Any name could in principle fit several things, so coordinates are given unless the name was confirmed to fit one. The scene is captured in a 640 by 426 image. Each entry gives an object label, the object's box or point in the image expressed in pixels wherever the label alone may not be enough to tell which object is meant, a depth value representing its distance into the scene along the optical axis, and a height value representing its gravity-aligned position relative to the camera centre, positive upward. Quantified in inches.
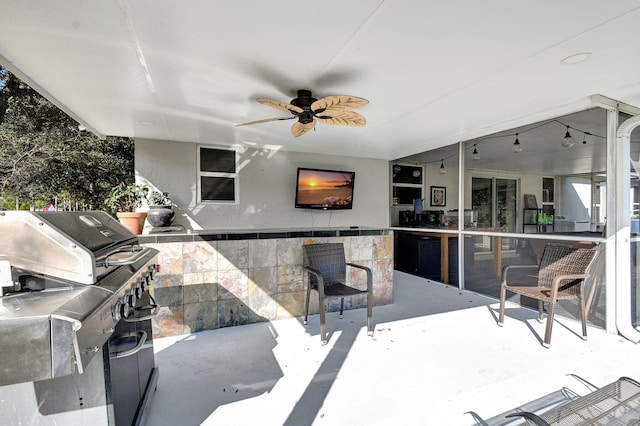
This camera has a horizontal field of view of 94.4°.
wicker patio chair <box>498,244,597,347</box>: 103.5 -26.4
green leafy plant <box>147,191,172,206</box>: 167.2 +8.3
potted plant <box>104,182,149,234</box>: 135.6 +5.1
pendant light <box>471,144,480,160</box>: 203.9 +41.0
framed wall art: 266.5 +14.9
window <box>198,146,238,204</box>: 186.1 +23.8
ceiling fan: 94.4 +35.7
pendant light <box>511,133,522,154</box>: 192.9 +43.1
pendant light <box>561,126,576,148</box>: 172.1 +42.0
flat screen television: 206.2 +16.7
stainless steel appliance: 32.6 -13.2
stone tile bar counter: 113.5 -26.5
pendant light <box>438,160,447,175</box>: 263.0 +37.2
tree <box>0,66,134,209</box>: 274.5 +58.0
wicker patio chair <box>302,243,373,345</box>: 114.2 -24.5
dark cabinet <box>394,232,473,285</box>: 192.1 -31.4
